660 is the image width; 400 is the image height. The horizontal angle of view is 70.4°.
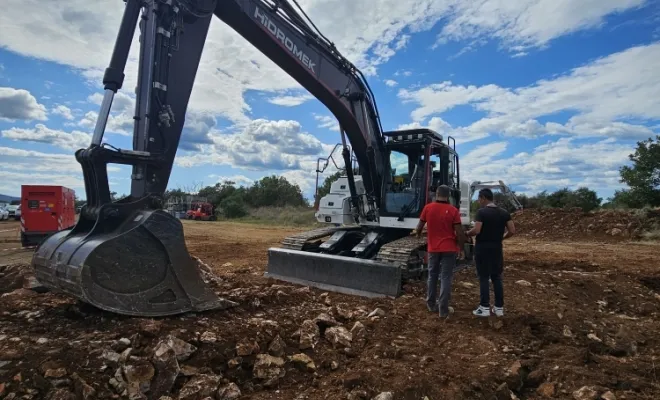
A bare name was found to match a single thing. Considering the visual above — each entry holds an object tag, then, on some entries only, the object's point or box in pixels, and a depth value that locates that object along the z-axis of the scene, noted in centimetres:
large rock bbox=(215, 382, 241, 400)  329
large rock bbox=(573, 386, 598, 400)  342
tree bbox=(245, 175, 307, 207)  4884
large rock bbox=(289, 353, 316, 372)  379
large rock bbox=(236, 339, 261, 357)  376
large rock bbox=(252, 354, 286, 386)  357
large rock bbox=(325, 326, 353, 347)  429
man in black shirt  556
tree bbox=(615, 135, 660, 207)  2386
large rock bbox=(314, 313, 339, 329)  469
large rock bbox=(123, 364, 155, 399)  317
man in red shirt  559
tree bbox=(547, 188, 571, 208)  3147
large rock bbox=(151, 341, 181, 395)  328
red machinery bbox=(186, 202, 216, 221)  3753
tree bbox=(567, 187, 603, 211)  2988
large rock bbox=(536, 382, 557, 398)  360
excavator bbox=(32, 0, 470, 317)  399
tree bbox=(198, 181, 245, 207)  5035
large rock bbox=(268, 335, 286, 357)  388
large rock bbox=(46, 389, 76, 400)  296
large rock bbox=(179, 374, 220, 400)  321
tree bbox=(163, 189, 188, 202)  5292
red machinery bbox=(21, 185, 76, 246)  1334
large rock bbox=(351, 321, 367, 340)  454
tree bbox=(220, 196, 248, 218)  4297
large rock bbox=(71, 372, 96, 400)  302
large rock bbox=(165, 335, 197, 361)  356
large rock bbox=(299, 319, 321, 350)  414
